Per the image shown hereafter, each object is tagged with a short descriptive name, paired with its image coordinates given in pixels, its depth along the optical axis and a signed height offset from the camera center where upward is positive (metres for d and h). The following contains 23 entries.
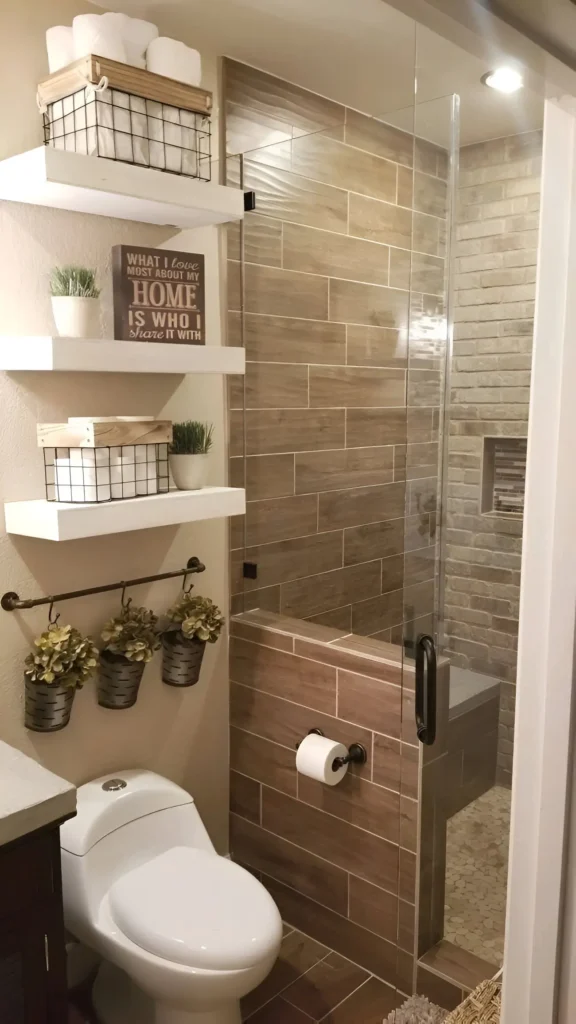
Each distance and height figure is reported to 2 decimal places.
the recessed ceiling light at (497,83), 2.03 +0.89
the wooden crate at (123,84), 1.67 +0.70
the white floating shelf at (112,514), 1.77 -0.29
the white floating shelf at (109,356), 1.74 +0.10
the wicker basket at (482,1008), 1.38 -1.11
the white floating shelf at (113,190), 1.65 +0.47
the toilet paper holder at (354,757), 2.11 -0.98
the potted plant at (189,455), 2.10 -0.16
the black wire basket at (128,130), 1.71 +0.62
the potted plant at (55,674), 1.89 -0.68
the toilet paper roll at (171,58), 1.78 +0.78
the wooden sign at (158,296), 1.97 +0.26
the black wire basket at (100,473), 1.82 -0.19
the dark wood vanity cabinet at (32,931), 1.45 -1.03
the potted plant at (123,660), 2.07 -0.71
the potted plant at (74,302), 1.81 +0.22
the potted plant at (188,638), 2.22 -0.70
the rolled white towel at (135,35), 1.74 +0.82
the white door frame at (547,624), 0.78 -0.24
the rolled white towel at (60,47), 1.73 +0.78
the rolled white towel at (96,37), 1.67 +0.78
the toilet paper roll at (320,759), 2.09 -0.98
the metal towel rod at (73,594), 1.91 -0.52
